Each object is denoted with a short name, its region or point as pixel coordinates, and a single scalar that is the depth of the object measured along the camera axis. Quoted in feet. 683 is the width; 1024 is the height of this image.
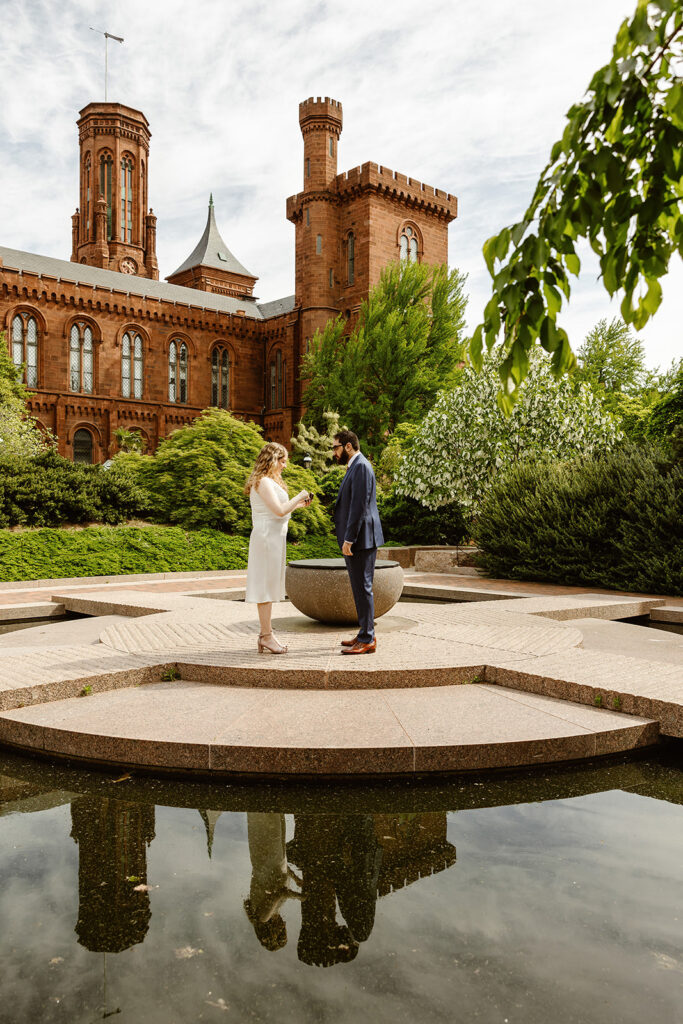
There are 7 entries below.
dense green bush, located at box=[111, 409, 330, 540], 65.16
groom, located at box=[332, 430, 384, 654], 20.08
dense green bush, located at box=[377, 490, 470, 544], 70.18
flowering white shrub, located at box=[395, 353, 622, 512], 62.75
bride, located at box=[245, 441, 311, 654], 20.15
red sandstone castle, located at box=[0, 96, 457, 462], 135.64
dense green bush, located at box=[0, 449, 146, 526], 57.21
